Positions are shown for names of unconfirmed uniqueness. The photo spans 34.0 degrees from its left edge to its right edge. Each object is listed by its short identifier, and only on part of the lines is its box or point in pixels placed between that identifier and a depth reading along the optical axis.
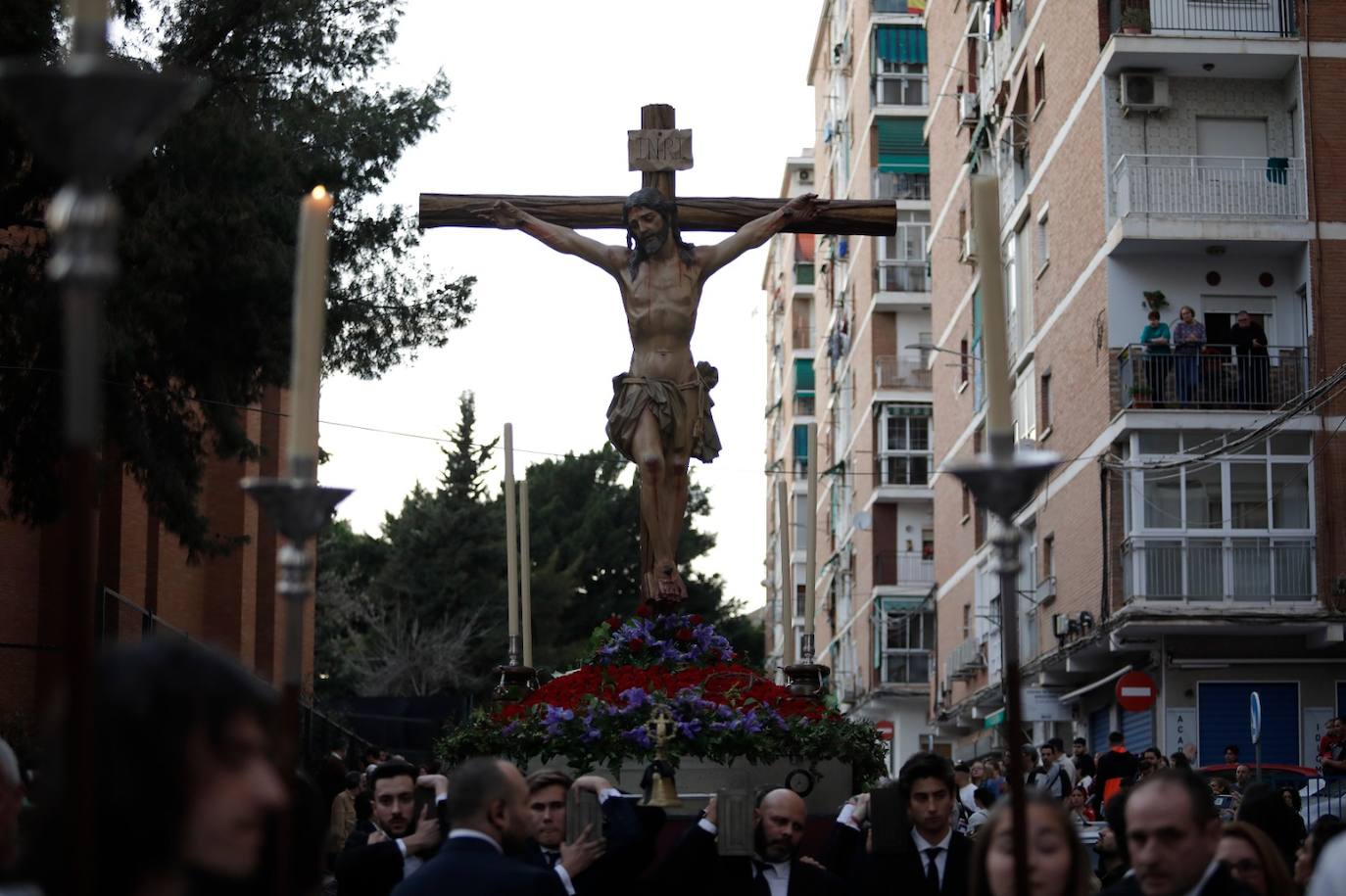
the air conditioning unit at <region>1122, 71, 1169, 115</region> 33.53
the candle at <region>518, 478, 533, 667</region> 12.89
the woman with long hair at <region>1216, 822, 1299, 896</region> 6.06
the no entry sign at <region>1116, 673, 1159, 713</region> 24.11
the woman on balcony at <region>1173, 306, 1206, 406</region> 31.95
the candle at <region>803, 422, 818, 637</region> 12.56
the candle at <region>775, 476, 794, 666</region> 14.02
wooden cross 13.20
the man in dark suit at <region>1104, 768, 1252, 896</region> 5.46
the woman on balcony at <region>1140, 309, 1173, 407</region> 32.31
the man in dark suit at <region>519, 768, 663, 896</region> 7.88
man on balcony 32.28
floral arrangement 10.52
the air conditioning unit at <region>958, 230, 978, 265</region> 43.66
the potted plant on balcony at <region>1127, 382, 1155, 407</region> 32.84
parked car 16.55
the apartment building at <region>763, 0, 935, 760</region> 58.28
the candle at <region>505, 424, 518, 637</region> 12.64
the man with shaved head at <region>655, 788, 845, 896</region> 8.05
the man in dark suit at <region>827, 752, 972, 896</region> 7.97
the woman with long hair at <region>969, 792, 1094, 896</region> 5.46
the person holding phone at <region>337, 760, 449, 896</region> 8.05
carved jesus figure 12.63
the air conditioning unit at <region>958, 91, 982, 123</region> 44.69
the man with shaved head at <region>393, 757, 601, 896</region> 6.15
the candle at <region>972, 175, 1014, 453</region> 4.66
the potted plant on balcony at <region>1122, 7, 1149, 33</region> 33.41
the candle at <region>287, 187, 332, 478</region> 4.24
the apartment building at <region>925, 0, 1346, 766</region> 32.31
